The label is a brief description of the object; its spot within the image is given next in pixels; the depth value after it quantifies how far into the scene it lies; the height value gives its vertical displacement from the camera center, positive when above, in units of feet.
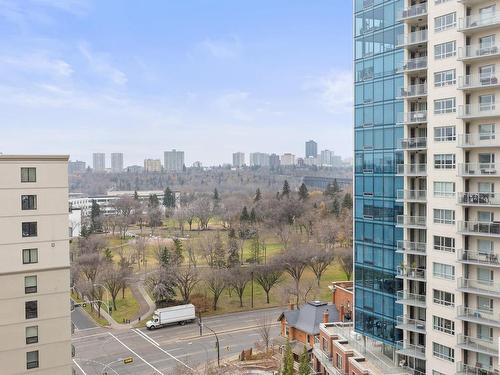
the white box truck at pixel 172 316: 161.99 -43.78
